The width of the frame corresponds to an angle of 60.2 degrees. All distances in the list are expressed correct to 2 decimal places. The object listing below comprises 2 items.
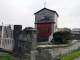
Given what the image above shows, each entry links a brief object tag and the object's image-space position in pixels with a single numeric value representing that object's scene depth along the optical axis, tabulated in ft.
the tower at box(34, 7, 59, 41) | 34.40
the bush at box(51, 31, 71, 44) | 20.01
